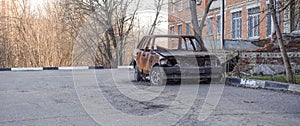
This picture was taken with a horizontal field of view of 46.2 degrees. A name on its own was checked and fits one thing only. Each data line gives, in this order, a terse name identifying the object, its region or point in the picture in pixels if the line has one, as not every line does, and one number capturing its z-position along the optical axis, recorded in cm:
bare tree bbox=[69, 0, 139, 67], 2303
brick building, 1959
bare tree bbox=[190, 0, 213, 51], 1567
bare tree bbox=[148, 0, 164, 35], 2448
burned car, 893
